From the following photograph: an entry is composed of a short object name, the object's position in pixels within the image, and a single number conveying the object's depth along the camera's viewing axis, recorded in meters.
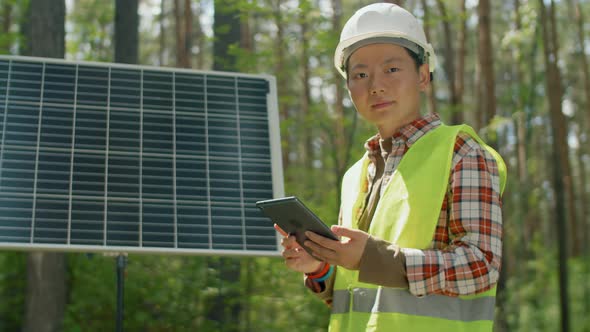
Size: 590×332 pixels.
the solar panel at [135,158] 4.05
